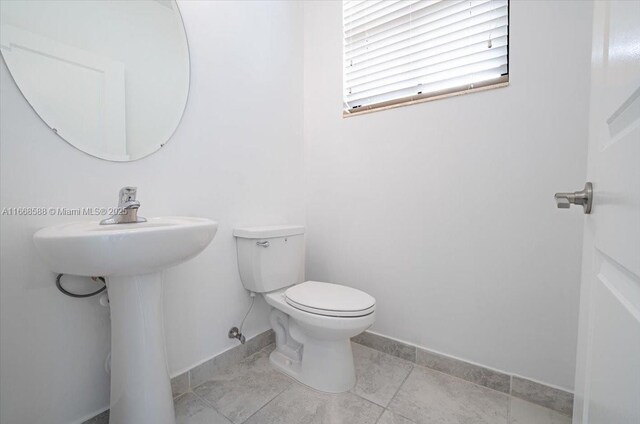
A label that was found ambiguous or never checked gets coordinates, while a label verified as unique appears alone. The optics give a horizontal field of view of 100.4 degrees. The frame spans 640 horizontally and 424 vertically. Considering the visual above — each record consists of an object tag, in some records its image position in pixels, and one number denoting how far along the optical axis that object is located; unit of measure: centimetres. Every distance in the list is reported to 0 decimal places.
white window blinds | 122
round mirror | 82
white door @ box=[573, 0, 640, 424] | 32
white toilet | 112
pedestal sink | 68
